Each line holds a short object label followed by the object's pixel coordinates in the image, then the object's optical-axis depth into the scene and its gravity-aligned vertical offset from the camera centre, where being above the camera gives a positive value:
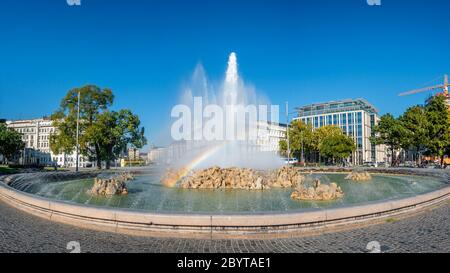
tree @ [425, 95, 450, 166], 52.78 +4.15
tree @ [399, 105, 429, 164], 54.81 +4.28
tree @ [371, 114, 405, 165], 58.50 +3.95
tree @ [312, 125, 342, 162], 87.25 +5.17
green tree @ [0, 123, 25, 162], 66.44 +2.34
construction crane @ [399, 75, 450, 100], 139.25 +29.88
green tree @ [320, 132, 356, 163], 76.50 +1.66
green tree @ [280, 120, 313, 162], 83.94 +3.94
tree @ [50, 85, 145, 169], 45.25 +4.09
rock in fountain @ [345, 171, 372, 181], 32.88 -2.43
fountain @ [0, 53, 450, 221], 15.92 -2.45
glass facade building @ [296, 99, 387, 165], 125.75 +14.11
